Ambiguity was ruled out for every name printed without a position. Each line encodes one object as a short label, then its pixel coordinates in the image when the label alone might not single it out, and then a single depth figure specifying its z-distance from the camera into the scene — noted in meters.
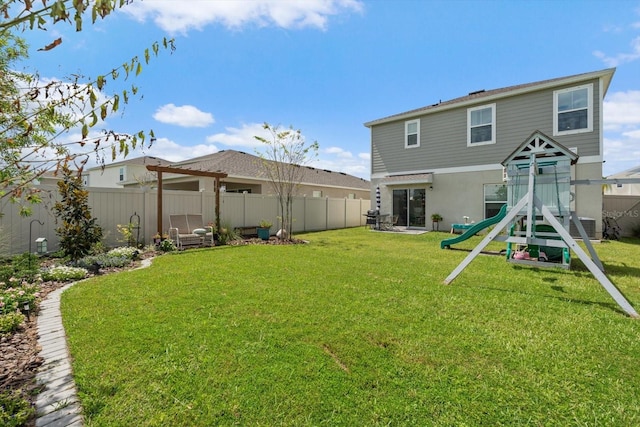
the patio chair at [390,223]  15.10
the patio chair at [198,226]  10.08
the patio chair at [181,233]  9.45
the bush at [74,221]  6.98
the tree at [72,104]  1.49
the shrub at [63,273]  5.55
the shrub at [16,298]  3.73
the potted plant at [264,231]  11.84
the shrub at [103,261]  6.39
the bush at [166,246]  8.96
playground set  5.36
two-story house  10.79
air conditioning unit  10.46
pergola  9.32
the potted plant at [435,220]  14.14
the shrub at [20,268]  5.07
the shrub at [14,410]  1.94
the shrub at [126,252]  7.35
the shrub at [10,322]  3.28
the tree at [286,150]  12.01
